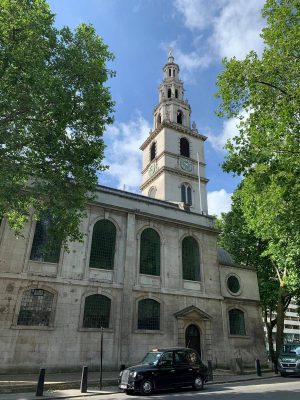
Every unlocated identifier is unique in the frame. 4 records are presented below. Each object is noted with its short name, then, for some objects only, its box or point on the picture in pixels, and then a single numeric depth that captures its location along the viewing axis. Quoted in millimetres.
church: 15594
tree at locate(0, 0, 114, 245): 11531
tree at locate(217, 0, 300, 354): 13695
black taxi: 10734
